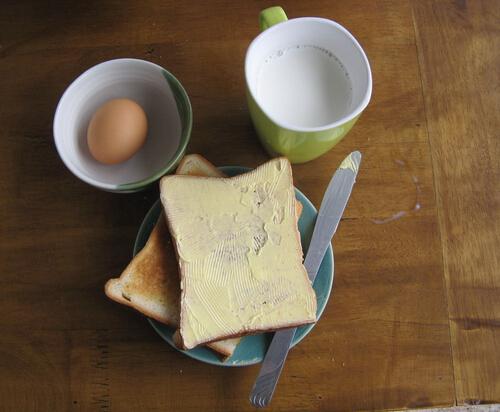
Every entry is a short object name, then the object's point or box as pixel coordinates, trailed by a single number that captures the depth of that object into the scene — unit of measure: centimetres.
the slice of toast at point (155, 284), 65
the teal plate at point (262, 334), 66
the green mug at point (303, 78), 63
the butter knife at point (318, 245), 66
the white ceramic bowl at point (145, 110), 67
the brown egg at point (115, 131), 67
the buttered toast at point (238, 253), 64
